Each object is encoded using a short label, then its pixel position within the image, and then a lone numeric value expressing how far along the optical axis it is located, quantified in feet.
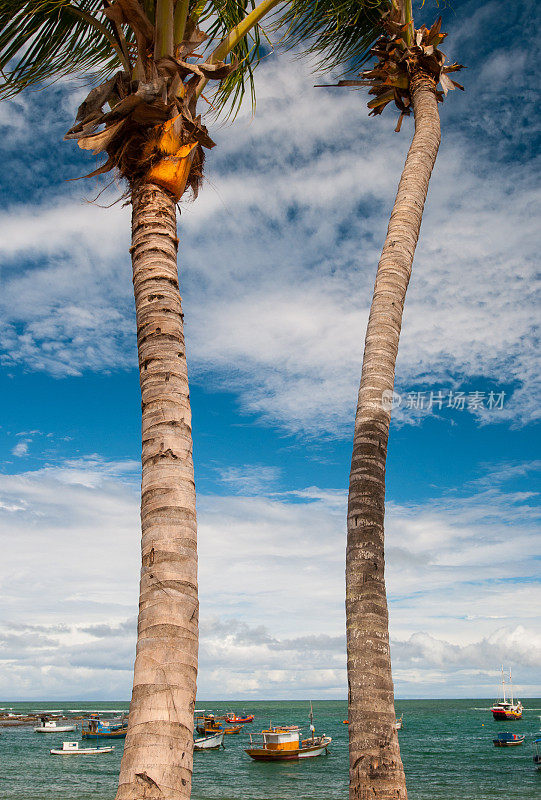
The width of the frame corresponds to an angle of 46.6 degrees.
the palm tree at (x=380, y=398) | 13.29
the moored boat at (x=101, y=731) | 206.39
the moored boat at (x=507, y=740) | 196.03
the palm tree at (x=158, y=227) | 9.42
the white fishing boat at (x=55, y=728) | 233.14
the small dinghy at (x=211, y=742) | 179.01
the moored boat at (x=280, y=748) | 148.77
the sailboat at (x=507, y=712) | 249.28
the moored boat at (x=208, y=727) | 193.98
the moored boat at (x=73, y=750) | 166.99
